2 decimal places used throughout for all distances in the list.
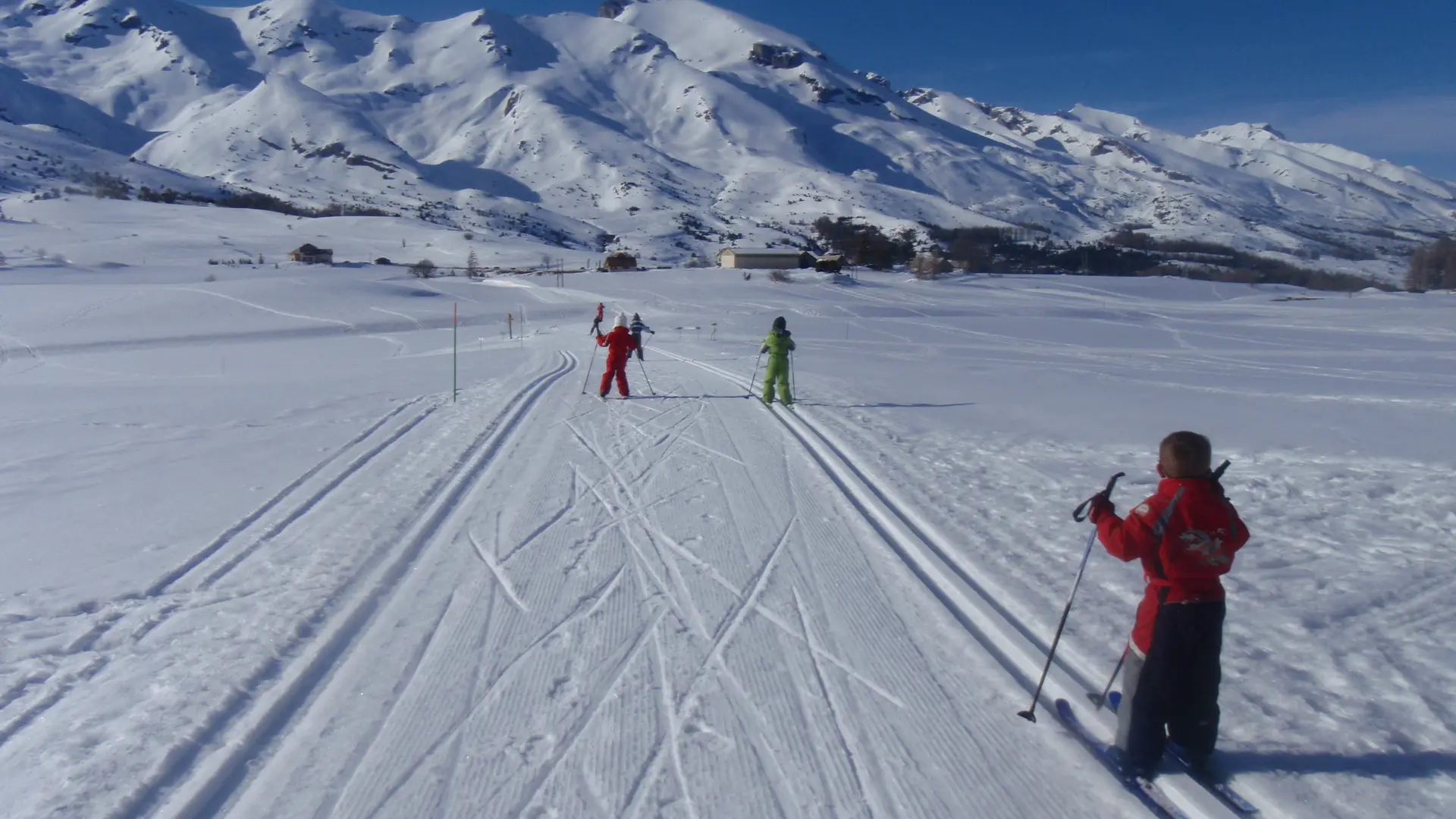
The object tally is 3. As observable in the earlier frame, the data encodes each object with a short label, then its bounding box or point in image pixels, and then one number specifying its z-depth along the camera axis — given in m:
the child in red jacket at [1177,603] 3.44
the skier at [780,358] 13.88
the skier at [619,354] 14.12
